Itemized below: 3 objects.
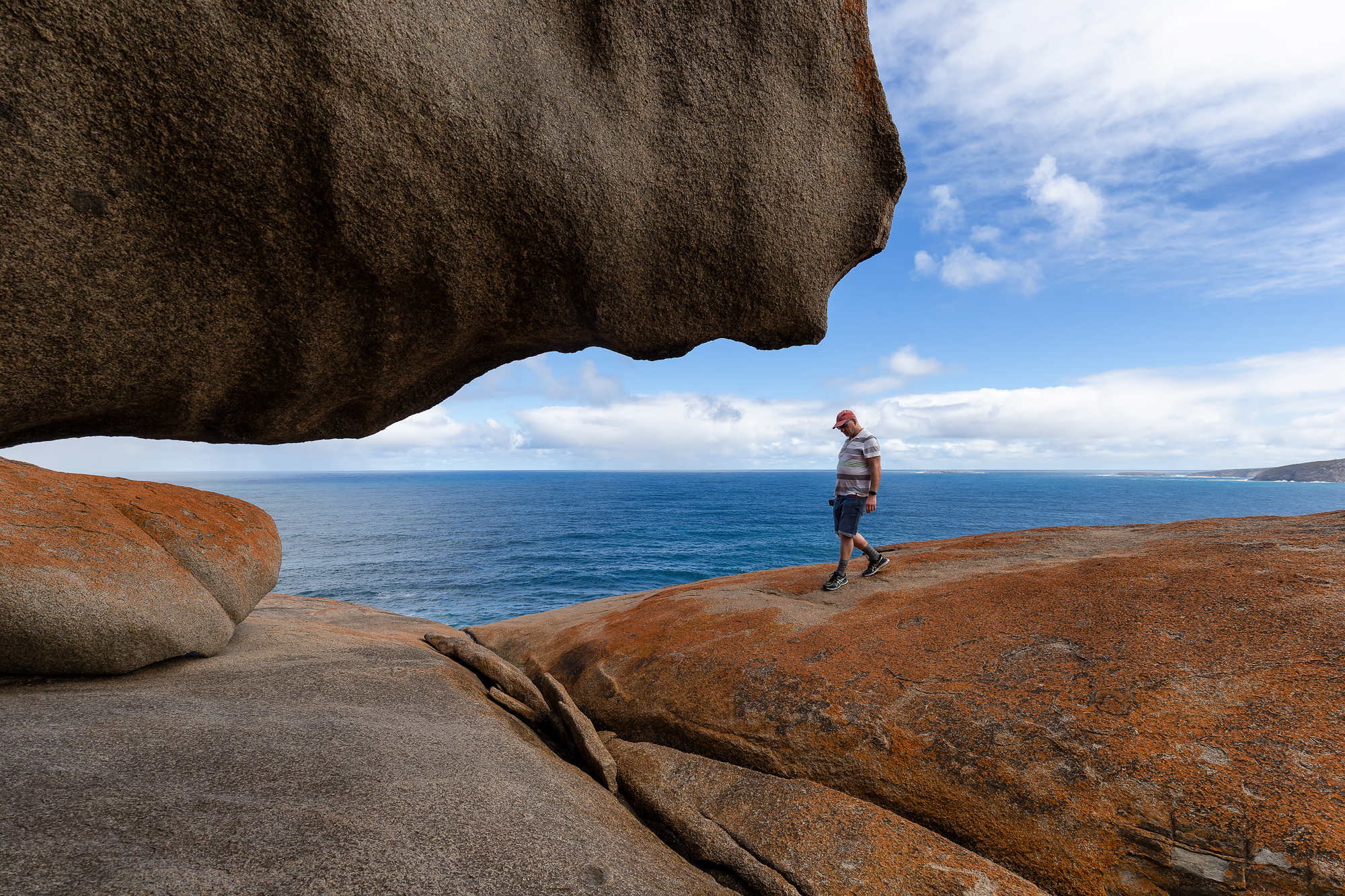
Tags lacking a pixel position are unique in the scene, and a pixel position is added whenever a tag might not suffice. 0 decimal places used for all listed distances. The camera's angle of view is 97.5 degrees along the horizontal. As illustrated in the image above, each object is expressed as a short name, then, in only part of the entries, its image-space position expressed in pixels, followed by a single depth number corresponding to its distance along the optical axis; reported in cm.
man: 729
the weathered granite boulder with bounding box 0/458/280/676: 451
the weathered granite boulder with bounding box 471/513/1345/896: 325
